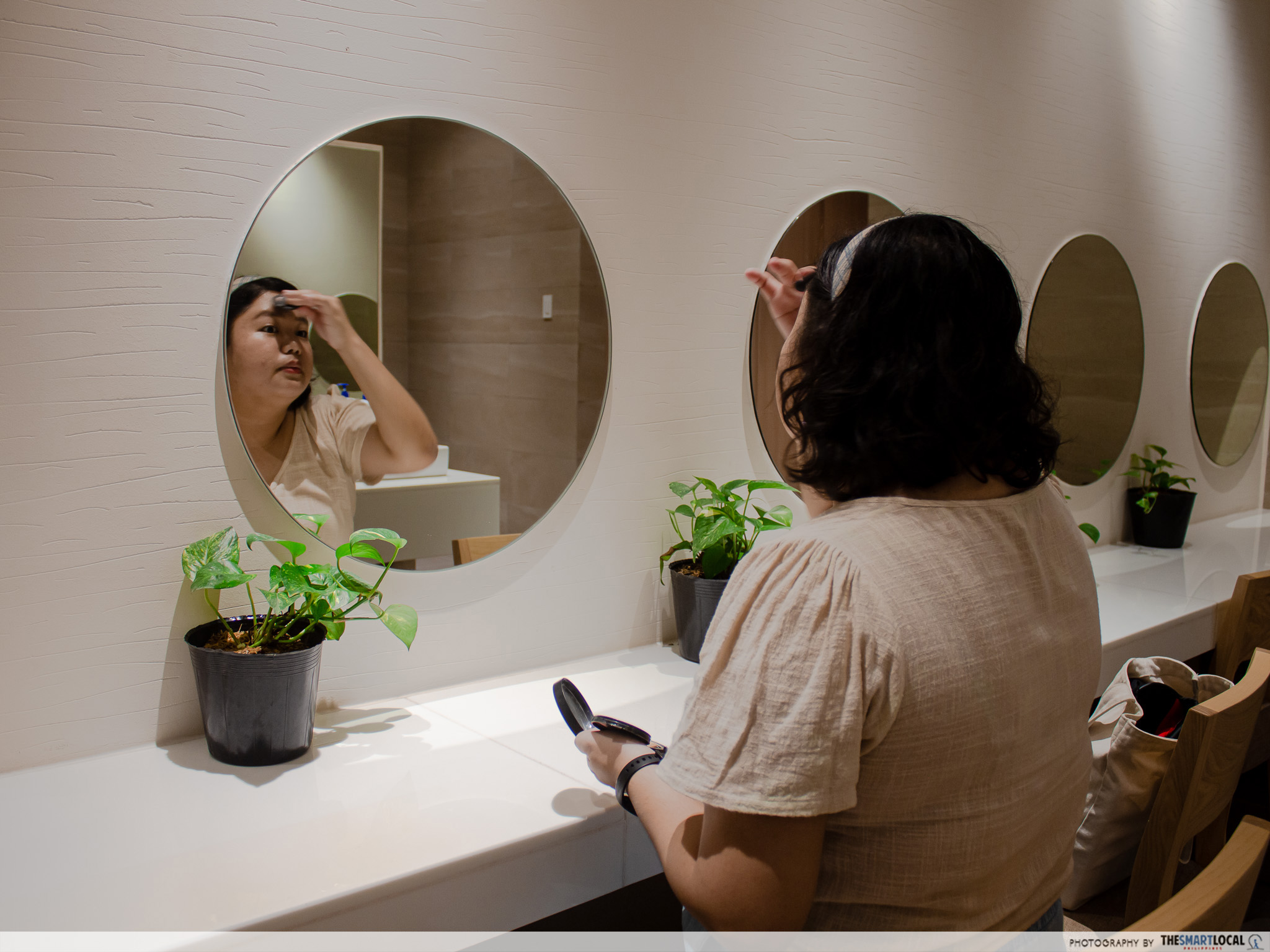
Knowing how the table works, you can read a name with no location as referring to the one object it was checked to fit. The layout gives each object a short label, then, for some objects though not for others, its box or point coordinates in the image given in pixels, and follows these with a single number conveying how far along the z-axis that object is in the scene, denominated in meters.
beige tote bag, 1.44
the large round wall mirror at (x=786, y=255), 1.94
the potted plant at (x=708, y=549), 1.66
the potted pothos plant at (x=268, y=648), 1.19
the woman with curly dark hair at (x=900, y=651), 0.75
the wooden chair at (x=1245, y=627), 2.06
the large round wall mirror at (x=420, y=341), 1.33
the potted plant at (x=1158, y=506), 2.95
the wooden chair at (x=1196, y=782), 1.24
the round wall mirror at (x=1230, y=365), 3.33
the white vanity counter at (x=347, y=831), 0.93
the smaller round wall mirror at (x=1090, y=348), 2.73
